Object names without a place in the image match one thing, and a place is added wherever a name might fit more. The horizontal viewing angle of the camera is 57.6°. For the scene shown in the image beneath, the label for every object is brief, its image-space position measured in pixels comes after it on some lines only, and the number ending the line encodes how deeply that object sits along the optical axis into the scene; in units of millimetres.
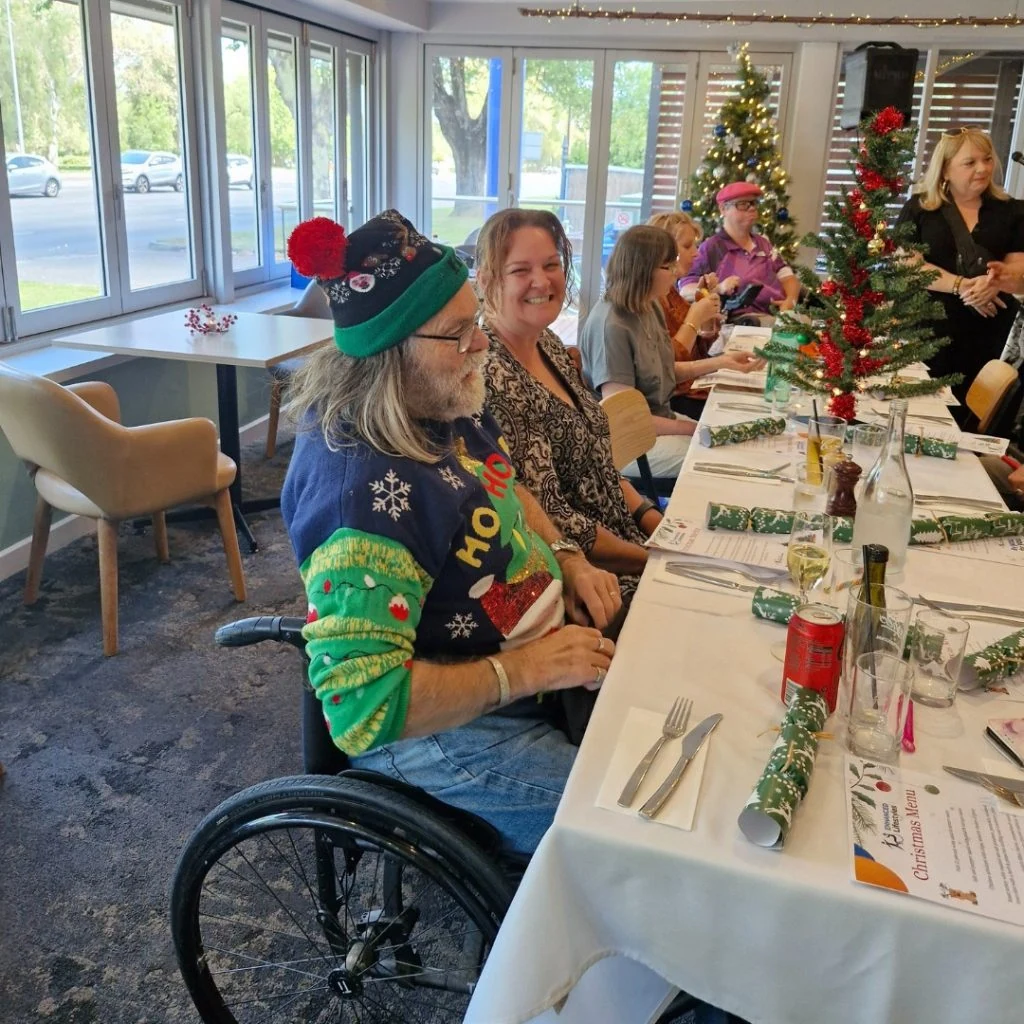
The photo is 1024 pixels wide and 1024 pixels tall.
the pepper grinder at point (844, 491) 1744
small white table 3230
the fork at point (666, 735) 941
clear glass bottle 1539
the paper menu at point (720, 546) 1522
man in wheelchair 1077
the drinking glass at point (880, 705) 1003
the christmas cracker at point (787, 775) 876
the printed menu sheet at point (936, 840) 816
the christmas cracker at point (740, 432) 2232
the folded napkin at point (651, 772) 918
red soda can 1055
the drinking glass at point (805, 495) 1799
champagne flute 1422
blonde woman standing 3738
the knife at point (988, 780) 956
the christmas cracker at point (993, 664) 1160
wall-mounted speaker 5617
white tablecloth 814
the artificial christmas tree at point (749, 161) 6477
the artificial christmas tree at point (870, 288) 2076
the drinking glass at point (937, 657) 1128
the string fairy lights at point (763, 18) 6020
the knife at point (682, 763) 917
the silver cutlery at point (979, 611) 1359
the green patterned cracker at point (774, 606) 1314
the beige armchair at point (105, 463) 2494
